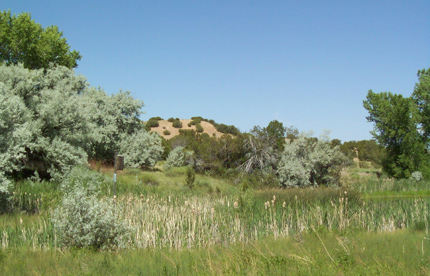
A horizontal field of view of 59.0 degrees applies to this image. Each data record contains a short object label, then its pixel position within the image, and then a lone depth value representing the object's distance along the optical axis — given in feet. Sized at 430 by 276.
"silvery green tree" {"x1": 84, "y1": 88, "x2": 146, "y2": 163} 97.96
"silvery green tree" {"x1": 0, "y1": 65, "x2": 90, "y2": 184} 61.41
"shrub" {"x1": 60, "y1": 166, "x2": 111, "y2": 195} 56.13
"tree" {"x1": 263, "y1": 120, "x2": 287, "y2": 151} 101.37
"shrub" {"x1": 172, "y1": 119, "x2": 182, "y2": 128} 268.62
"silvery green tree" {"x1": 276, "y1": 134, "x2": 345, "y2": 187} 84.94
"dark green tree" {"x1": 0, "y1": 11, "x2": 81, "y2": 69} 95.66
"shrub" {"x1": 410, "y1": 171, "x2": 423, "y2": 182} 107.16
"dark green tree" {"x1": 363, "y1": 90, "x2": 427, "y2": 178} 118.52
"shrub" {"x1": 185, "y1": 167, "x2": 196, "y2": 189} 74.59
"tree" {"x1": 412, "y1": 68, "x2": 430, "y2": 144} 123.52
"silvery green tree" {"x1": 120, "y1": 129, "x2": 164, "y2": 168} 99.09
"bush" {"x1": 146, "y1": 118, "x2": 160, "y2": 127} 264.31
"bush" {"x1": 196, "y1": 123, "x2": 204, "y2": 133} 261.81
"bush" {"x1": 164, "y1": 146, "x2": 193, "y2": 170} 112.84
